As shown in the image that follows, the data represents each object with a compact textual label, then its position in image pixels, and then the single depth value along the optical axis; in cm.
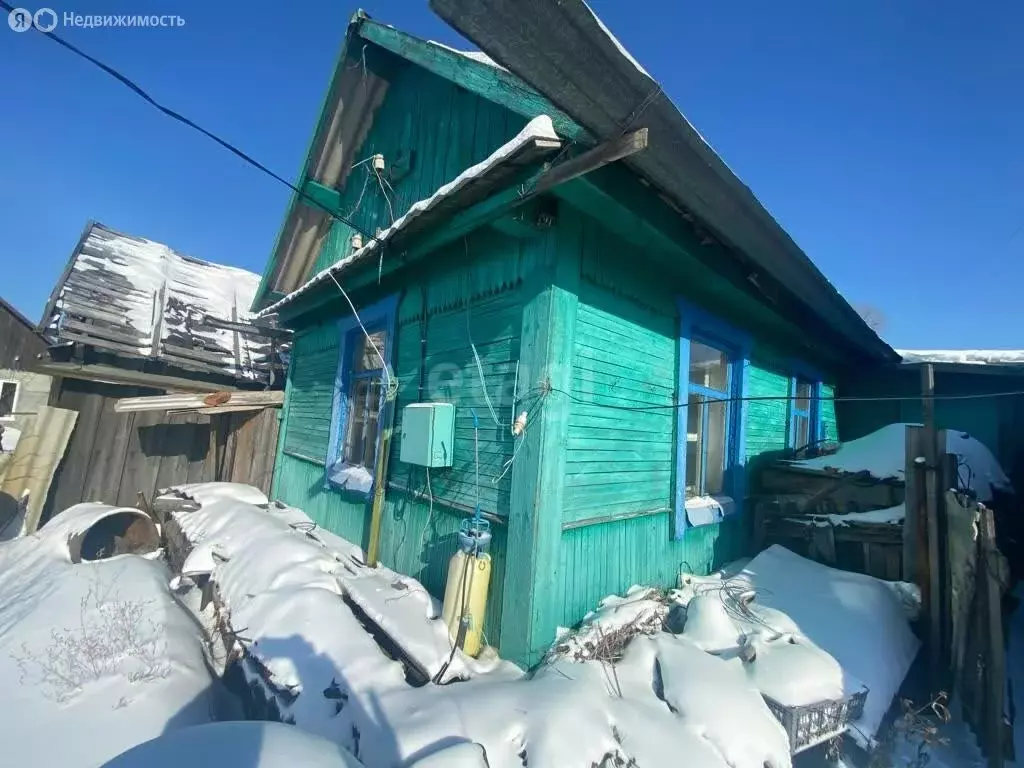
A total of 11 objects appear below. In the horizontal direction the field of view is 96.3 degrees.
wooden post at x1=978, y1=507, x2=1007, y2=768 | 287
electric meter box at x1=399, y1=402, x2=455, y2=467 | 366
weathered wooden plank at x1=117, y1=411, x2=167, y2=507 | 758
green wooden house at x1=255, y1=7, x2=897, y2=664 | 304
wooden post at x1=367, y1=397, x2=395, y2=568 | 441
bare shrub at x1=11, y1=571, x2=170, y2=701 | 302
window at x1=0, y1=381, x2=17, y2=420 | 884
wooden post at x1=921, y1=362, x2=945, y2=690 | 364
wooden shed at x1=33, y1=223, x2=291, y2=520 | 728
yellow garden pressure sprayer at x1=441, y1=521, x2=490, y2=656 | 314
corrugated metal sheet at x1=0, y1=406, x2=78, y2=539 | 700
